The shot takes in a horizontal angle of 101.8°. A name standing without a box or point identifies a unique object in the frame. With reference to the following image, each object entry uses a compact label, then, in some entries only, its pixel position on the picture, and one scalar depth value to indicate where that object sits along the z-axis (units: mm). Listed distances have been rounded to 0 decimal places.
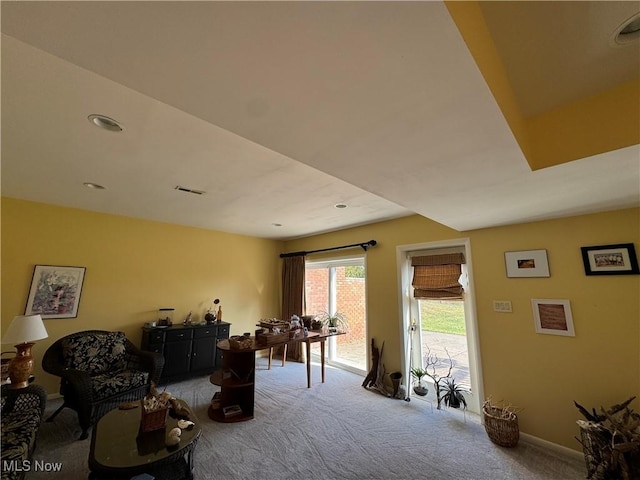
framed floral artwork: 3250
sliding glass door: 4402
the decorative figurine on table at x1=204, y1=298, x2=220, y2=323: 4391
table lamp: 2277
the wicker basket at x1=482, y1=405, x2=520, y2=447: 2422
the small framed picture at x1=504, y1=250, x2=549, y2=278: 2631
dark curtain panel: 5039
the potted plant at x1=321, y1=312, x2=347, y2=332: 4512
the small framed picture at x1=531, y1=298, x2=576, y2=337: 2459
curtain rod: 4122
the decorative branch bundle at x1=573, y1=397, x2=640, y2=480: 1860
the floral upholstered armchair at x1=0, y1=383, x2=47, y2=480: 1522
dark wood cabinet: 3719
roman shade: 3297
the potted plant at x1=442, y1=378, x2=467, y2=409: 2971
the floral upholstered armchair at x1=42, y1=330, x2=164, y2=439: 2494
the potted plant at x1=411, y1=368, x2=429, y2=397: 3240
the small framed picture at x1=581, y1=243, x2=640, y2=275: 2205
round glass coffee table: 1530
